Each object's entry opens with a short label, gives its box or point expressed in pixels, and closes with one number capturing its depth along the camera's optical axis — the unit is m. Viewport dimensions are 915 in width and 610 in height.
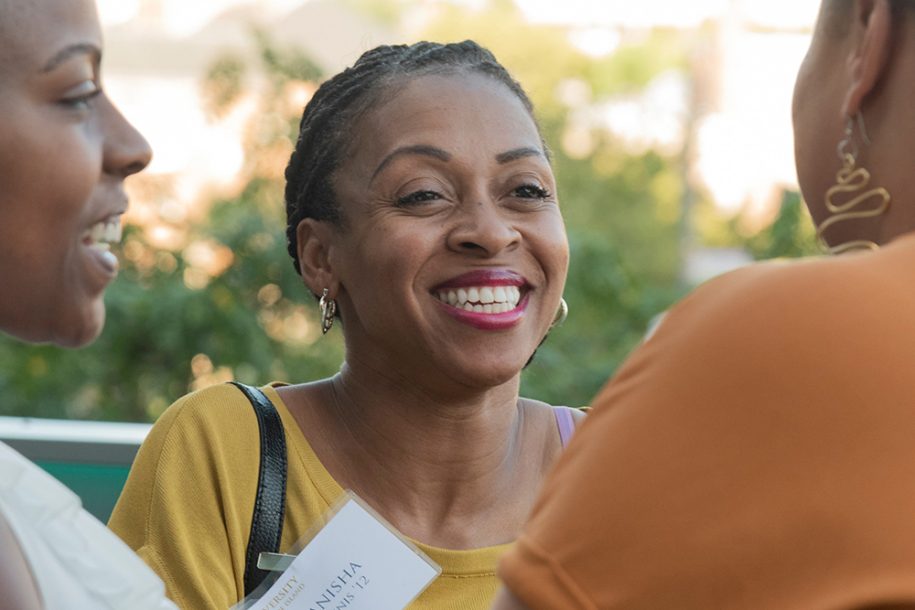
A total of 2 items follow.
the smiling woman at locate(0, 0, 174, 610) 0.96
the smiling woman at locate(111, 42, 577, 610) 1.27
